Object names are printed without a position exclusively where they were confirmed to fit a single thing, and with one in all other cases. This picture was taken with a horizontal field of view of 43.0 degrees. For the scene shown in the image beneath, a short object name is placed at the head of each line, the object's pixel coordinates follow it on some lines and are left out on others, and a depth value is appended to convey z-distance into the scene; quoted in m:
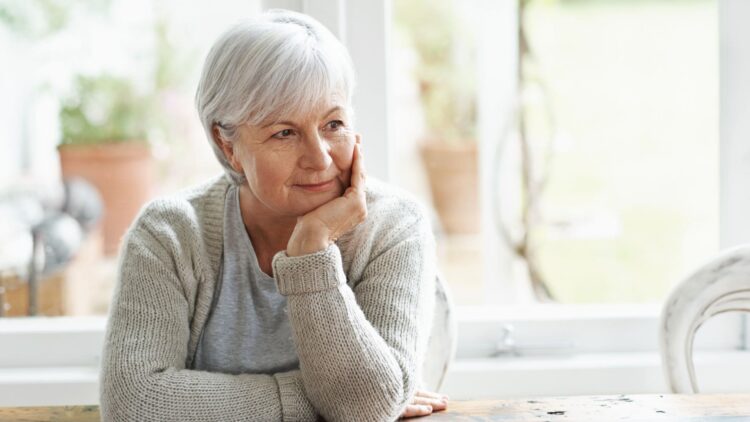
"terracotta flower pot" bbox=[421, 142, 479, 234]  2.77
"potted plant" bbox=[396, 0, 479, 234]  2.73
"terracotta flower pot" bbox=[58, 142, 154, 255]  2.29
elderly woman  1.51
